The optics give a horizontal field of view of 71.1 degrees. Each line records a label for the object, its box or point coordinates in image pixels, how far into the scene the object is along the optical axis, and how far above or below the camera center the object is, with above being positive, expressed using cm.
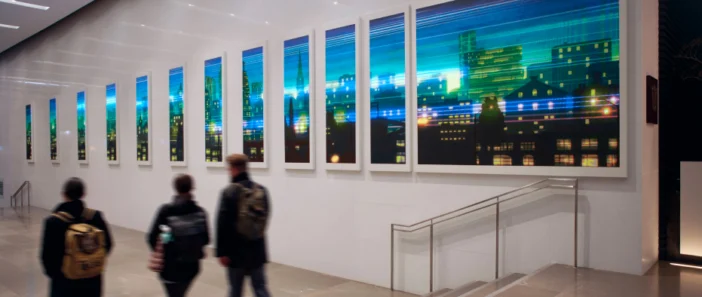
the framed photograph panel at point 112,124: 1271 +54
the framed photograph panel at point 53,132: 1627 +44
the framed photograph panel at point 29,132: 1808 +49
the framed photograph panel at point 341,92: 691 +72
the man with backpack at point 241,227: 407 -70
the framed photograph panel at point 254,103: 828 +69
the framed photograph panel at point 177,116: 1012 +57
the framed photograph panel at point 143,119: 1134 +59
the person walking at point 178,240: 366 -72
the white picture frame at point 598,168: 474 -30
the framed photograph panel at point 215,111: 907 +61
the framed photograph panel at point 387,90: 639 +69
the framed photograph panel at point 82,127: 1431 +52
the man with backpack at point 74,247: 343 -72
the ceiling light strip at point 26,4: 1241 +364
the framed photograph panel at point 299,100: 751 +66
